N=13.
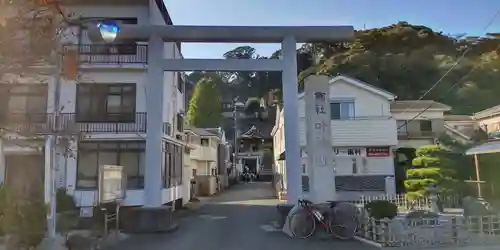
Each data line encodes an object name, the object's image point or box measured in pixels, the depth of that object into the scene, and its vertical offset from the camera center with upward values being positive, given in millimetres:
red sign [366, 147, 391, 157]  24750 +1169
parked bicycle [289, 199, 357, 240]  11203 -1267
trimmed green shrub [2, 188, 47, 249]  8633 -901
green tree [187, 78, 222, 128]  51406 +8294
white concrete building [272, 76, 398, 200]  24391 +1952
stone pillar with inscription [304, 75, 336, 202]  12961 +1046
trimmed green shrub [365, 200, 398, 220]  10781 -929
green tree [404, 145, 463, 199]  18000 -9
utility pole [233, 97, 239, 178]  56094 +5430
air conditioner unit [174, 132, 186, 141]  21166 +2023
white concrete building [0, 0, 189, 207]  16172 +2655
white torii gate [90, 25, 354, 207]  13984 +3670
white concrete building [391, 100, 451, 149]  27141 +3046
